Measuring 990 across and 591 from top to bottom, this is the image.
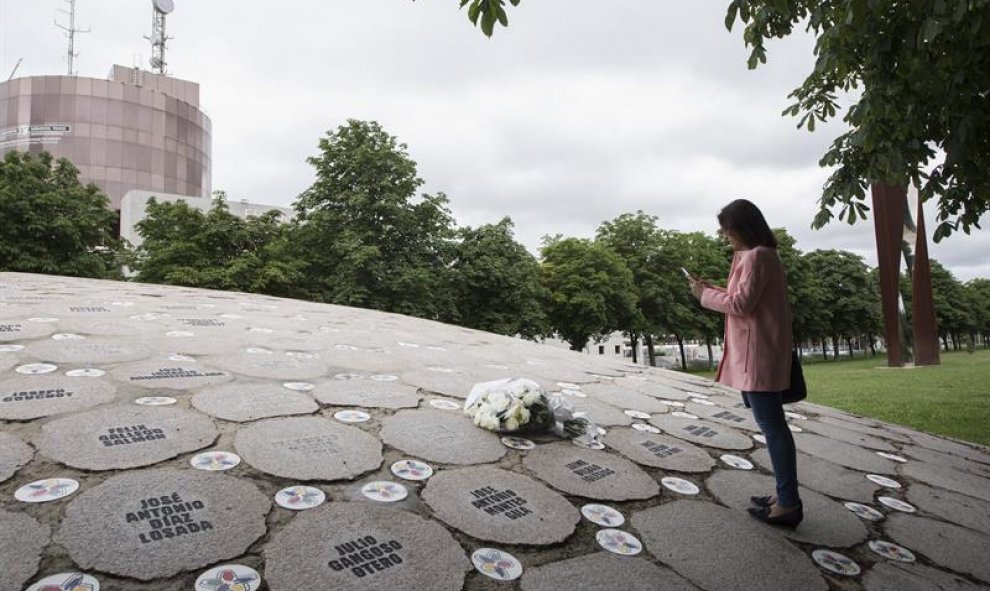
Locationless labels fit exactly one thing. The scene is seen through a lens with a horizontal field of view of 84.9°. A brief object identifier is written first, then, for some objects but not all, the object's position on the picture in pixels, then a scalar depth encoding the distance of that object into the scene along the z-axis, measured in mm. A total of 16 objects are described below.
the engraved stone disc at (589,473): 3211
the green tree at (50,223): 17969
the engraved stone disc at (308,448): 2941
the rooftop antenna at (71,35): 52969
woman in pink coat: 2840
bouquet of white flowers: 3869
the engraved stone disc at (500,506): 2631
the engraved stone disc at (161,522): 2091
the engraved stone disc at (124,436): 2805
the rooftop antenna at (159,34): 56750
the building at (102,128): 48000
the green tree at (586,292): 27719
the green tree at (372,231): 19594
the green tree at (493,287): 23438
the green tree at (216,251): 19312
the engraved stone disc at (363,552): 2127
